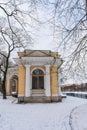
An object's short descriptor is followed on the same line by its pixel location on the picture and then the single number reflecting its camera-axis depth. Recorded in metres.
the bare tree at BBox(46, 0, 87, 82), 3.85
